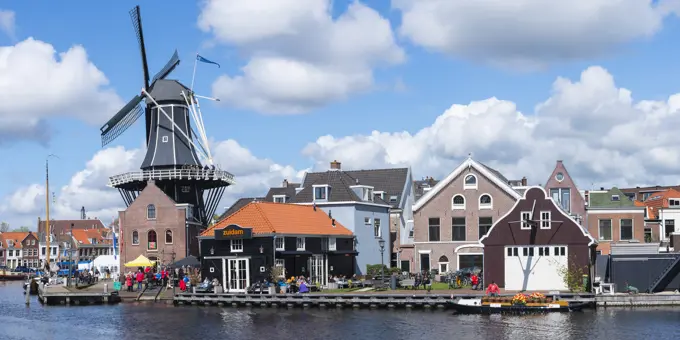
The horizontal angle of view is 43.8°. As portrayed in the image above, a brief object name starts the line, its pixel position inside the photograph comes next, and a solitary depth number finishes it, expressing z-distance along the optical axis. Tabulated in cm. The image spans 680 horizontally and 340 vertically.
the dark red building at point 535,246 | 5428
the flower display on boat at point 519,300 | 4747
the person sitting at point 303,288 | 5616
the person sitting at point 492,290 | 5003
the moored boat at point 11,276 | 13610
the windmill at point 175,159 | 8112
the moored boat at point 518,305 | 4741
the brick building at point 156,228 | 7756
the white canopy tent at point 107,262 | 8488
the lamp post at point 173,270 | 6102
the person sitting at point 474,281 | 5625
